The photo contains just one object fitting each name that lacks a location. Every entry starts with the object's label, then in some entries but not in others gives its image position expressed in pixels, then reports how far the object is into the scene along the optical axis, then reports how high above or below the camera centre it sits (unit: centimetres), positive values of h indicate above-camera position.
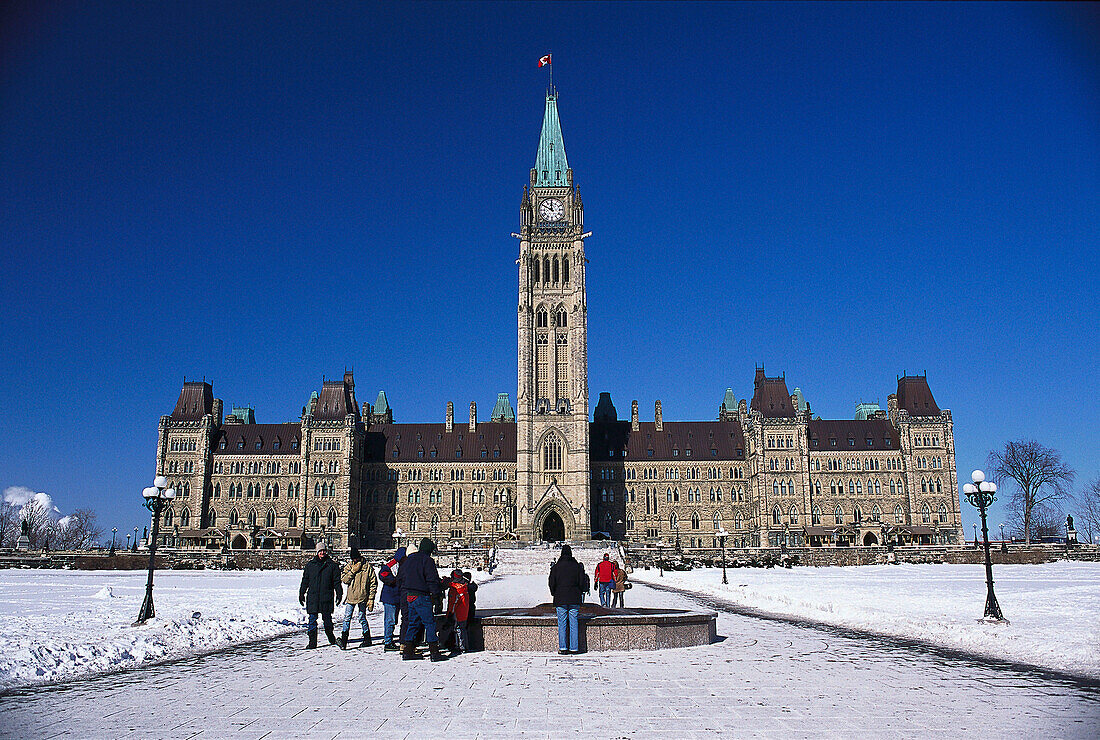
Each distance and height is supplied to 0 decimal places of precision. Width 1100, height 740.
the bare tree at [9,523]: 11965 +77
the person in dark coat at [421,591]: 1387 -108
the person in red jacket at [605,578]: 2316 -147
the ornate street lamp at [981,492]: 2400 +82
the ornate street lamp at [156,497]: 2265 +87
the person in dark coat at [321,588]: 1622 -120
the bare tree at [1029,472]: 8781 +508
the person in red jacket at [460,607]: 1480 -145
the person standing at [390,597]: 1509 -128
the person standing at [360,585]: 1675 -121
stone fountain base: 1542 -197
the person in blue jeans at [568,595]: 1439 -122
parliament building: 9081 +617
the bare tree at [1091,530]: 10869 -129
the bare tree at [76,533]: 11827 -83
